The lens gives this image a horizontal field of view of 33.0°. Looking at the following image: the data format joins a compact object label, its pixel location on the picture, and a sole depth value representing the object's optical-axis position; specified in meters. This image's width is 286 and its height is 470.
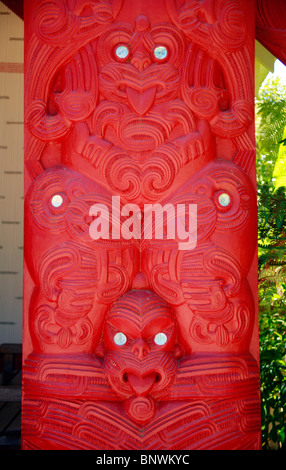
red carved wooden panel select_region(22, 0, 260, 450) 2.29
